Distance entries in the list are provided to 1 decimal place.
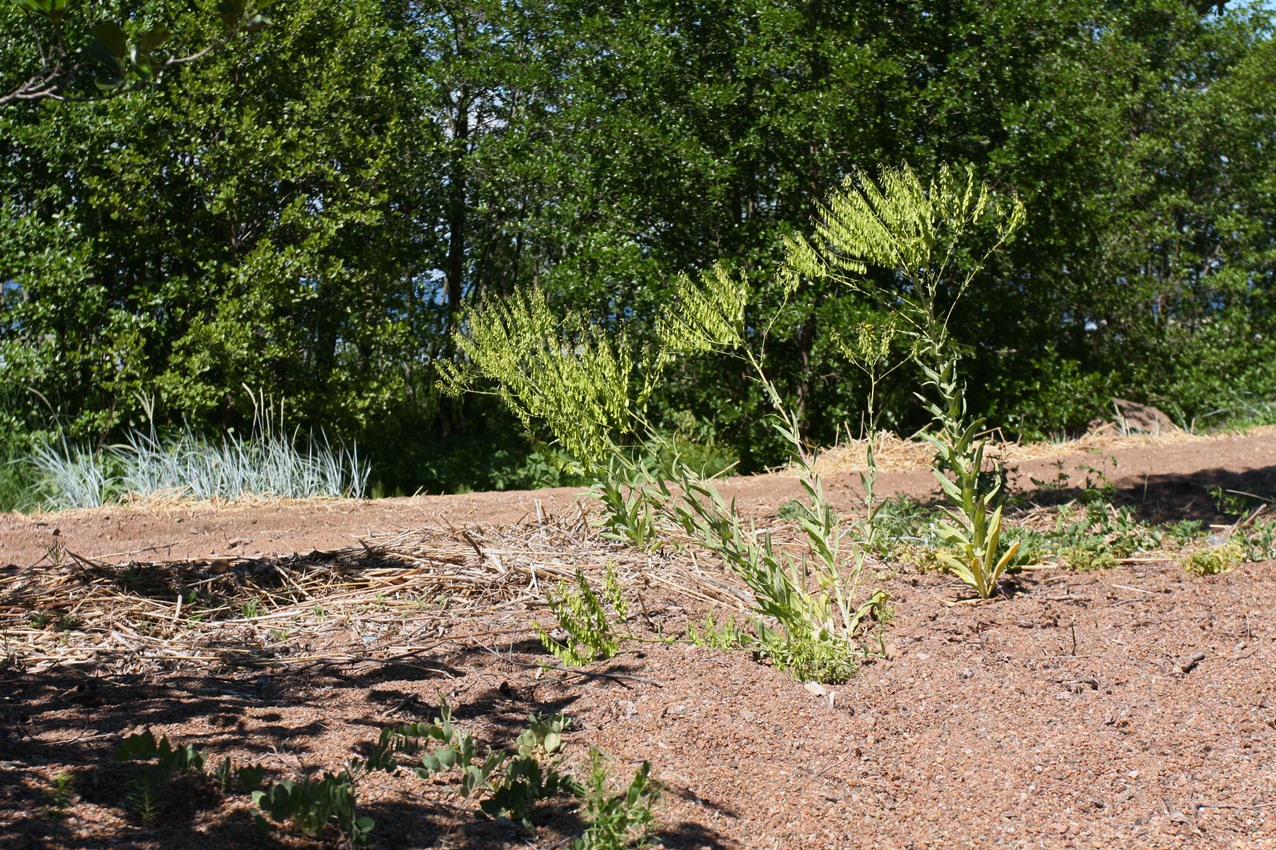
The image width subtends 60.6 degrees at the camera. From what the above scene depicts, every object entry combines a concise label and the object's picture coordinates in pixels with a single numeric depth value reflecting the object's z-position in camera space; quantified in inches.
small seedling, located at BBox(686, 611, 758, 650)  123.2
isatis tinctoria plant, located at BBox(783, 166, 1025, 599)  136.9
